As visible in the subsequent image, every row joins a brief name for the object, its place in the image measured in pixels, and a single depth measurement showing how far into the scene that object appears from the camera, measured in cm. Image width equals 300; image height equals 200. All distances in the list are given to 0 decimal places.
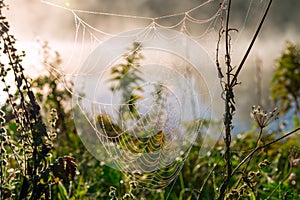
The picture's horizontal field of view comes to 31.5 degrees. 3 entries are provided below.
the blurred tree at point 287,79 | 841
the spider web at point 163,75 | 253
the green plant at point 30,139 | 205
